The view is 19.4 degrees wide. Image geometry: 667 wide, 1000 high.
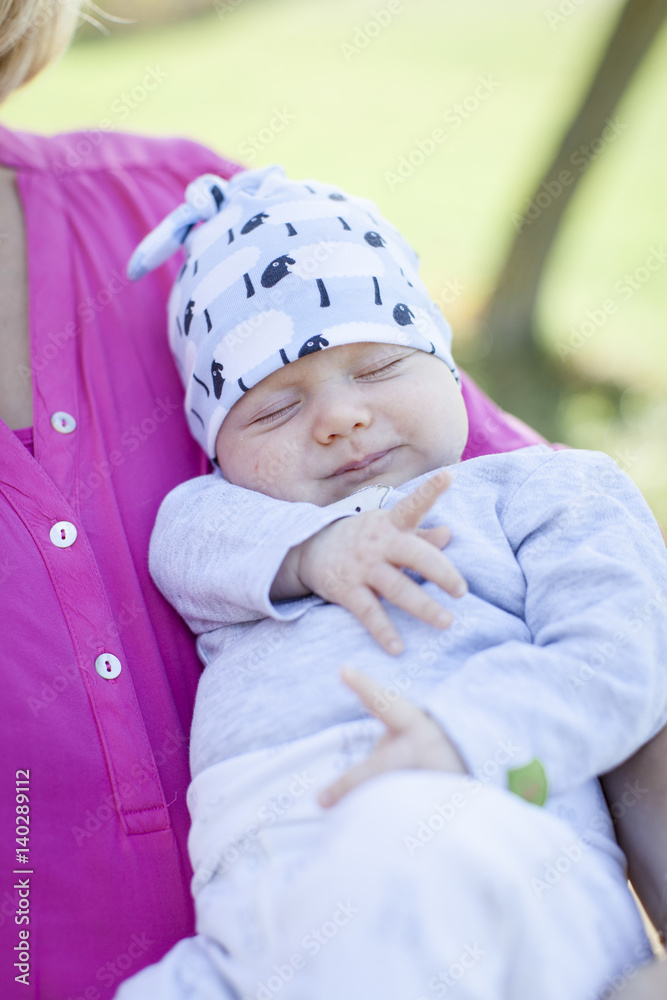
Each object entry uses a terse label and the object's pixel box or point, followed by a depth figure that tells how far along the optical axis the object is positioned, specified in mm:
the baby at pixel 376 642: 686
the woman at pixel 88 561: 748
